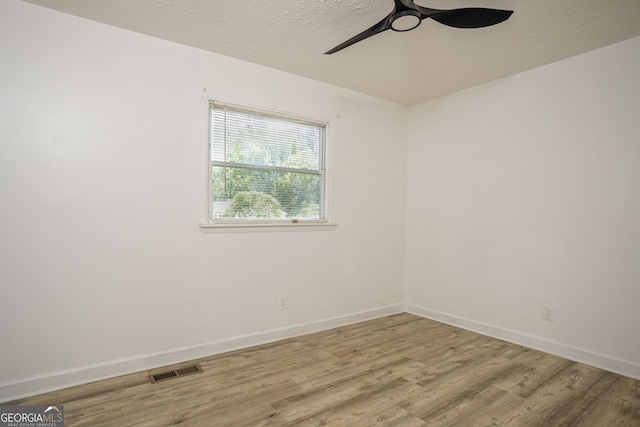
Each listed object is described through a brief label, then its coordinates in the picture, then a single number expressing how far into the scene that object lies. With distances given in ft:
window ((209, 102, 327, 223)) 9.93
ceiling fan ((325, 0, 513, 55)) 5.91
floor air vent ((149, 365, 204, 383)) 8.16
